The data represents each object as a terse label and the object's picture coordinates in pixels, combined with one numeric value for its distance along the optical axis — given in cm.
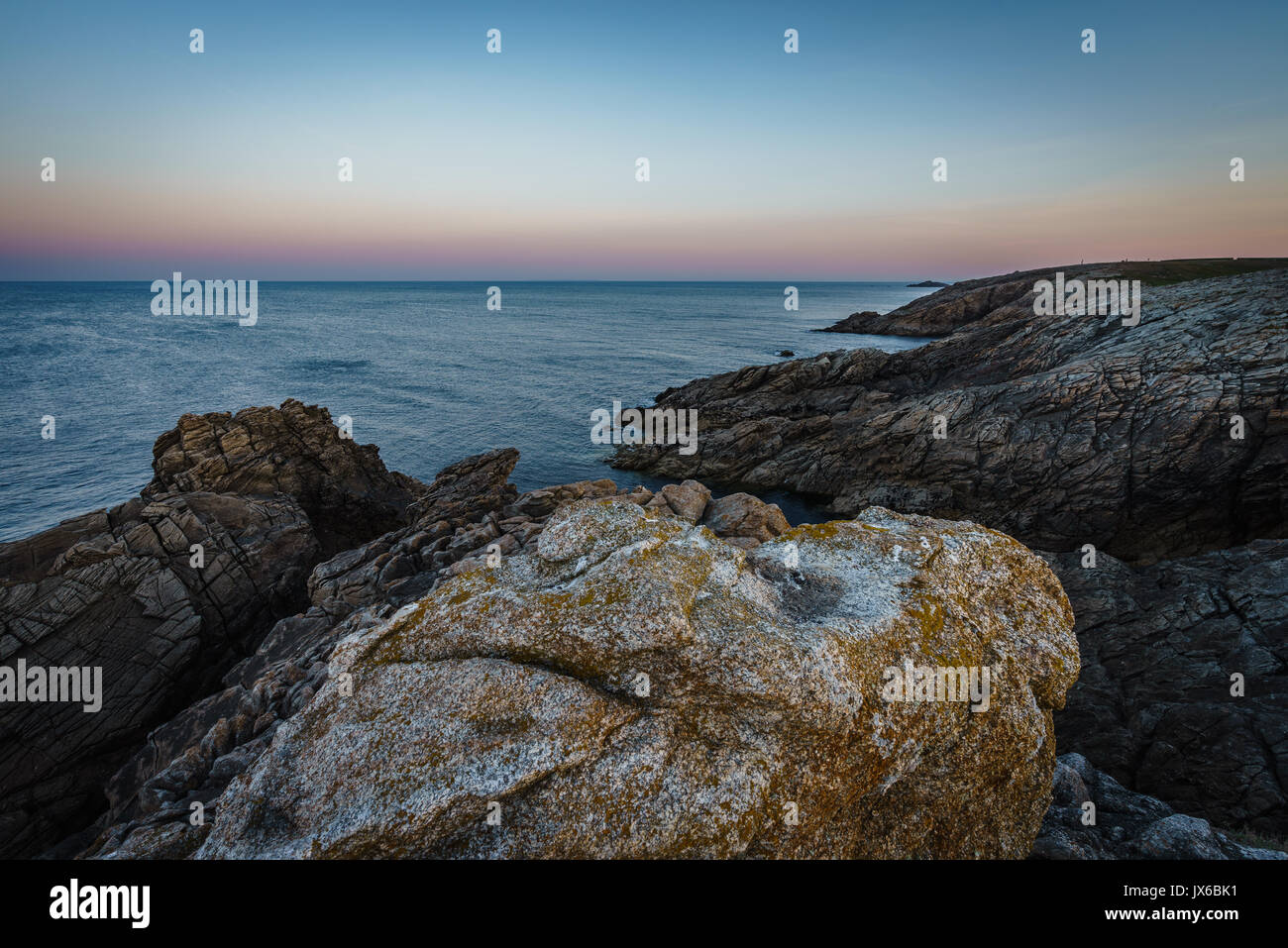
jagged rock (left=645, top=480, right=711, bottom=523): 2664
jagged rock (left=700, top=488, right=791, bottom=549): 2427
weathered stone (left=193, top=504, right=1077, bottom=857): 716
